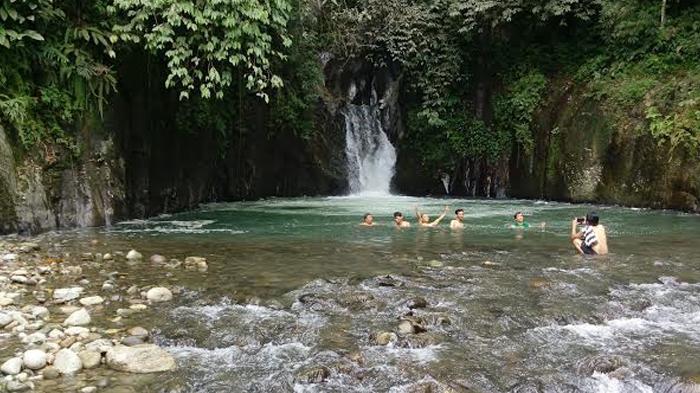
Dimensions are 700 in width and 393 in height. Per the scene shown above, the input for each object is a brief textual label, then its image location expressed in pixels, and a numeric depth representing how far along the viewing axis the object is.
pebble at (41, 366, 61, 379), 4.69
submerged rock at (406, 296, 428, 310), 6.67
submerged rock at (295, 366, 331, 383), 4.89
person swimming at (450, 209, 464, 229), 13.00
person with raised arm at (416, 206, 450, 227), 13.75
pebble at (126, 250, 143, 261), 8.95
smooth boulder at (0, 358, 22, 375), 4.65
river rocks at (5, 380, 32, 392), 4.43
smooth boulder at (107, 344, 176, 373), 4.96
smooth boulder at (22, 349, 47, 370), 4.79
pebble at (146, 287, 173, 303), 6.82
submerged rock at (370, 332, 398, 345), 5.61
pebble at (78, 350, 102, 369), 4.96
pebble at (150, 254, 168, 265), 8.74
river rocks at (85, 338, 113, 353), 5.15
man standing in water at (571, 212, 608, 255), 9.88
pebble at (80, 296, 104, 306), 6.52
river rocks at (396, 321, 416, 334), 5.85
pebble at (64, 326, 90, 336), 5.52
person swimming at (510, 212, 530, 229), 12.89
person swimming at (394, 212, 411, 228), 13.19
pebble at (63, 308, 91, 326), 5.81
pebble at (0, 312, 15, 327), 5.64
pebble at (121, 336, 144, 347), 5.40
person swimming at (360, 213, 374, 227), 13.23
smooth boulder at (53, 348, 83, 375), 4.81
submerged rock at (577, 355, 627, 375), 5.05
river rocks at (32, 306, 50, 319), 5.96
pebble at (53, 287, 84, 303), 6.56
